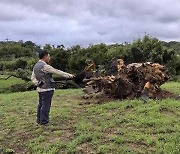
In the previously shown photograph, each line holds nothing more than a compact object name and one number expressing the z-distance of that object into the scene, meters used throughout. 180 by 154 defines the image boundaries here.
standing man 4.52
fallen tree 5.93
